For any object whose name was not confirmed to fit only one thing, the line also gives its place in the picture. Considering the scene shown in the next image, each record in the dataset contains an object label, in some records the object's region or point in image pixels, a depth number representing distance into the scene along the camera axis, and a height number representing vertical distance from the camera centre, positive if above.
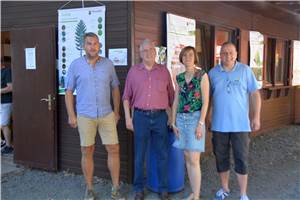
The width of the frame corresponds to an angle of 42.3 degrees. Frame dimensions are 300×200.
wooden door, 5.18 -0.38
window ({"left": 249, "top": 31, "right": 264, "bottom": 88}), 7.61 +0.39
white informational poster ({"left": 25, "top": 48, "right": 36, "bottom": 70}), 5.27 +0.19
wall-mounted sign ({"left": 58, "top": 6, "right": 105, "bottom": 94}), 4.79 +0.53
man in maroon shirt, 3.97 -0.34
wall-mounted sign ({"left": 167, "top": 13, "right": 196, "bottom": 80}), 5.18 +0.48
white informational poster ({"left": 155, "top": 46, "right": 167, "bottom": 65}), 4.98 +0.23
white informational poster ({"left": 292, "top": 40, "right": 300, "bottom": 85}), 9.76 +0.27
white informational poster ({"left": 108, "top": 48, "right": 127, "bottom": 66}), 4.64 +0.20
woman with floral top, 3.80 -0.36
